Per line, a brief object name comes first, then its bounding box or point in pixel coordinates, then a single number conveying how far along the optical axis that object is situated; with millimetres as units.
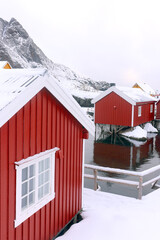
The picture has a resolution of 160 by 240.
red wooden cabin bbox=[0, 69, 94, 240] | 3898
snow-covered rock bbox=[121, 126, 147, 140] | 22328
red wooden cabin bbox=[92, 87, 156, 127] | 23469
